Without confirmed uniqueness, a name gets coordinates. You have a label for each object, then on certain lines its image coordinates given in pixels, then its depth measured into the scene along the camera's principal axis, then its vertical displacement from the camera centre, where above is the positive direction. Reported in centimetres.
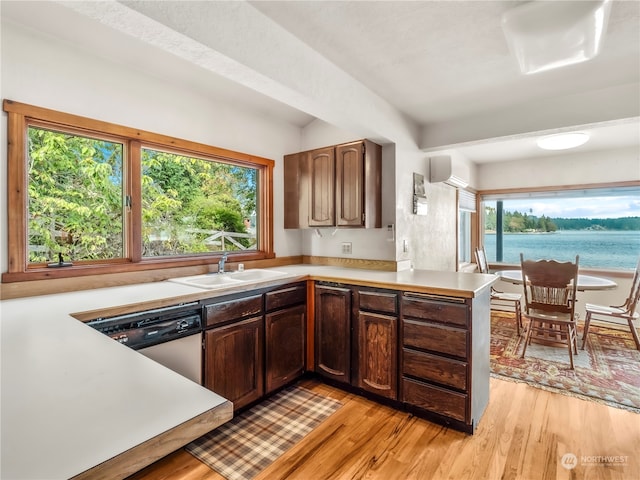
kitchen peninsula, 51 -34
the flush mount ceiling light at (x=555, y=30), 149 +97
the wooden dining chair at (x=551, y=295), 303 -60
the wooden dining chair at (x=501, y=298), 391 -78
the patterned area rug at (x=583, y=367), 254 -120
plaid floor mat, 182 -123
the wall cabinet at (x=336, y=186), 287 +45
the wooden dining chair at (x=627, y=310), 334 -81
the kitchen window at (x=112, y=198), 189 +27
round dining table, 331 -51
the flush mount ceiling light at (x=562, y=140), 319 +92
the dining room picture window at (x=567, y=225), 445 +12
